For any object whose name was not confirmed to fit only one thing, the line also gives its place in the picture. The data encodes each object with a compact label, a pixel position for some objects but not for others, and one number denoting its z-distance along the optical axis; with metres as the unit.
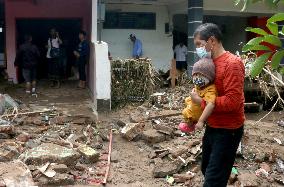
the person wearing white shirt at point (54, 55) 12.92
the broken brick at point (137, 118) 9.15
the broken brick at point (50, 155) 6.73
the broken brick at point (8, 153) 6.81
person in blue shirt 14.47
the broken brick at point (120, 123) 9.29
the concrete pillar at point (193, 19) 13.45
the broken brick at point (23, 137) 7.82
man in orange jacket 3.46
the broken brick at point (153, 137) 8.11
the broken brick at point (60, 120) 9.09
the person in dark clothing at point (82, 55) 12.07
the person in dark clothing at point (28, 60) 11.42
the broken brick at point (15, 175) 5.87
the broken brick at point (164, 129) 8.26
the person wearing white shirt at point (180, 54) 15.38
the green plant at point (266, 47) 2.56
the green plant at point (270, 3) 2.47
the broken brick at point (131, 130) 8.39
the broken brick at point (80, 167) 6.89
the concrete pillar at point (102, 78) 10.43
